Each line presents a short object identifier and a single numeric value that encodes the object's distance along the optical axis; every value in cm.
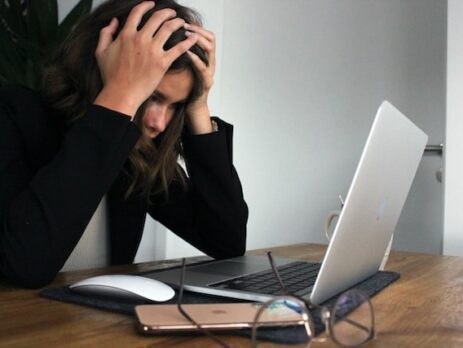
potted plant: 203
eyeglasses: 47
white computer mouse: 62
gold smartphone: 50
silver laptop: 58
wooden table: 49
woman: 74
